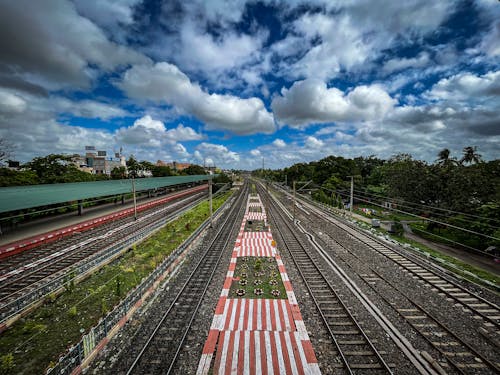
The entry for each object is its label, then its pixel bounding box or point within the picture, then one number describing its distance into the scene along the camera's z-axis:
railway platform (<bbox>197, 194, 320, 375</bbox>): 7.12
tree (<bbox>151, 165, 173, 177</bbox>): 77.81
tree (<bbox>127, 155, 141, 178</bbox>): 59.72
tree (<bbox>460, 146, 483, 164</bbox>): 45.16
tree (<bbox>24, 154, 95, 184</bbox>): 32.22
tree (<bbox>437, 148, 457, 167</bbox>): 31.09
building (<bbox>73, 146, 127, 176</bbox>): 87.07
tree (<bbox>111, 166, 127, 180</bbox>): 54.38
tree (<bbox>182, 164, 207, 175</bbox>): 102.18
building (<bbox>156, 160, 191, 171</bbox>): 160.73
